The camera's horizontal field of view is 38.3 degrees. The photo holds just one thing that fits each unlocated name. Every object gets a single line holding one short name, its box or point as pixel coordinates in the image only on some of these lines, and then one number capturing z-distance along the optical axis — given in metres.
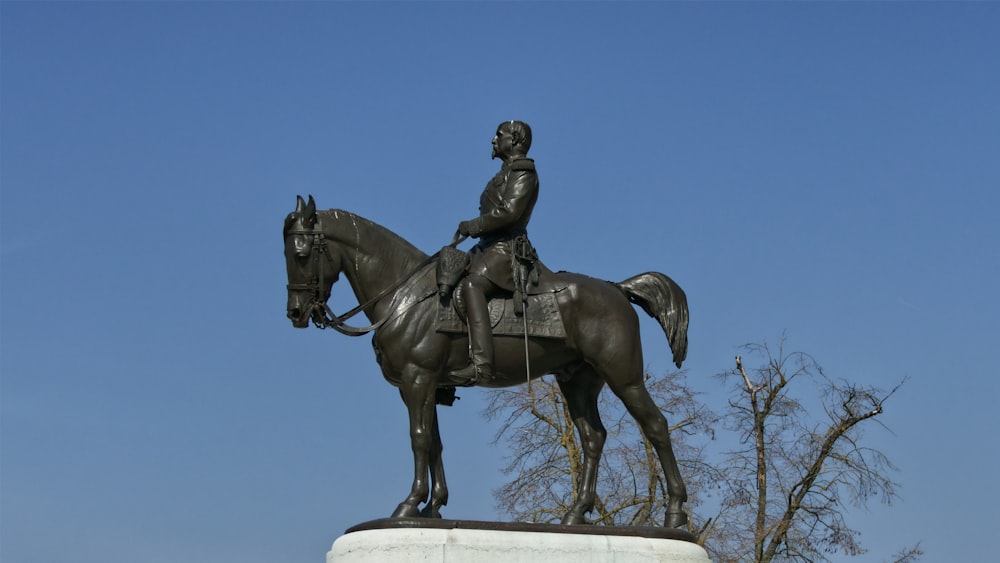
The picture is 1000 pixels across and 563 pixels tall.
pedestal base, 11.42
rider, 12.32
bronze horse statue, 12.41
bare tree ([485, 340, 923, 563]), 23.05
